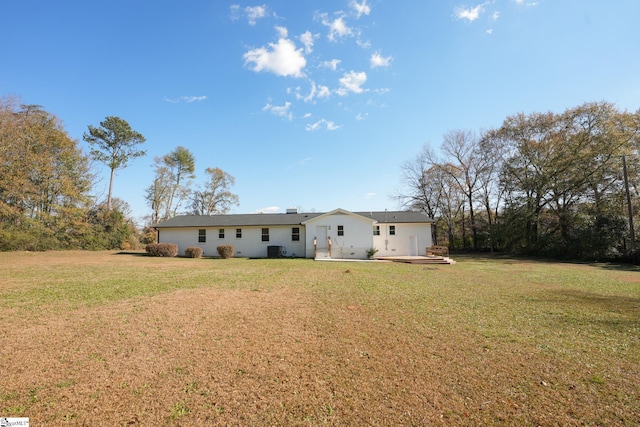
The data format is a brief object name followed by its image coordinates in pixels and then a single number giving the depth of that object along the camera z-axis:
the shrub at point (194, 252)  21.78
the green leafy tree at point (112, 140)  29.08
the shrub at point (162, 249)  21.80
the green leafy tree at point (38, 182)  21.34
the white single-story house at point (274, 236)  23.78
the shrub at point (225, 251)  21.52
